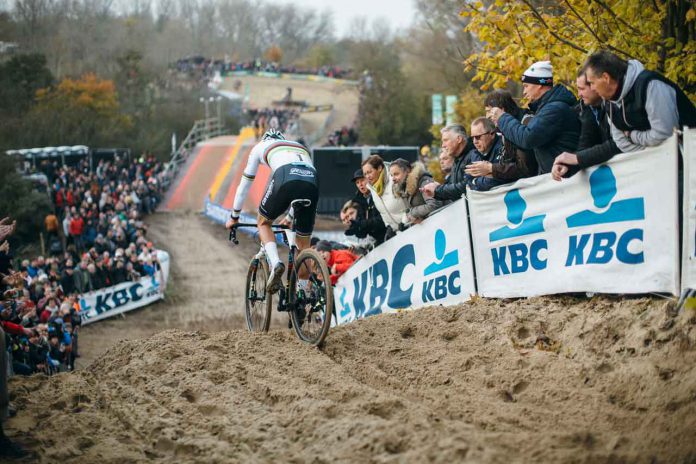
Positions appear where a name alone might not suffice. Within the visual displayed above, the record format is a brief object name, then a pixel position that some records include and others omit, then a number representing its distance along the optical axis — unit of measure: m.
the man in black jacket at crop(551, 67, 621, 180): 7.13
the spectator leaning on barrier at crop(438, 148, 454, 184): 9.57
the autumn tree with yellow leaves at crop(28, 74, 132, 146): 51.72
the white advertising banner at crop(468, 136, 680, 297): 6.68
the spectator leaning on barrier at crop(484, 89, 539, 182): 8.58
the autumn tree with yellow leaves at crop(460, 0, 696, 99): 9.73
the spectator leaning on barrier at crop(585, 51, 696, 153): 6.55
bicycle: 7.84
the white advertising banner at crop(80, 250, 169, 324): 22.94
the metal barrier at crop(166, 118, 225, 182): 52.34
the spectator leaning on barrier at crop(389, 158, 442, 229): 10.16
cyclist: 8.20
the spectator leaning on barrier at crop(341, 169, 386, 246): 10.94
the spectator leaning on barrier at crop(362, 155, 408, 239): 10.52
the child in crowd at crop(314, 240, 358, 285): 12.48
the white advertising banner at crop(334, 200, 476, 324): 9.31
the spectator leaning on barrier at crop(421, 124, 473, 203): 9.44
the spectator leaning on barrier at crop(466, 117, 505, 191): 8.77
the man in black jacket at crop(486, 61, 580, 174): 7.78
